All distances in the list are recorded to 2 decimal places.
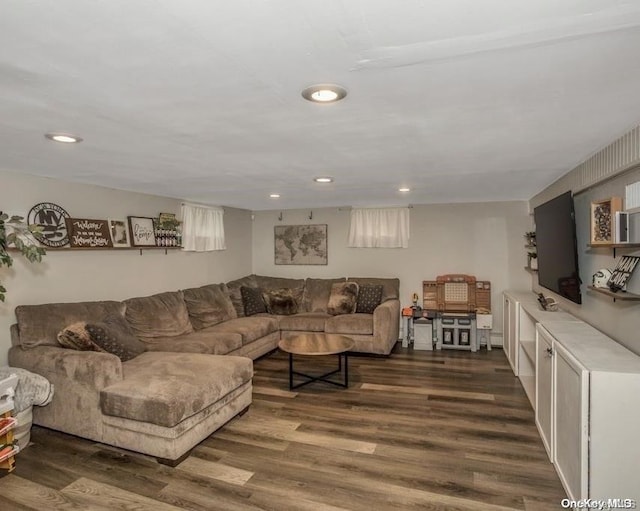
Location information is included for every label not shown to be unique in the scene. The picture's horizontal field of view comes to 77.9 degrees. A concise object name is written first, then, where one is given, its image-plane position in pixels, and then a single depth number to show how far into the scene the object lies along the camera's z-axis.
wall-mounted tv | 2.89
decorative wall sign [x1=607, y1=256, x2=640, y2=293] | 2.17
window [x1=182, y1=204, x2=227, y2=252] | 5.07
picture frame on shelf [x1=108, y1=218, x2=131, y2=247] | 3.99
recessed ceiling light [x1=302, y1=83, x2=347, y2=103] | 1.51
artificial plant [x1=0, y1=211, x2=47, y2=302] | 2.53
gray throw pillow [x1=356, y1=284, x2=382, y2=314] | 5.50
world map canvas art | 6.29
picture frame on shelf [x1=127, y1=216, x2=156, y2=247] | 4.23
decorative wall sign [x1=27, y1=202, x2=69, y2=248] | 3.31
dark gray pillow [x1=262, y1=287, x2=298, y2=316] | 5.63
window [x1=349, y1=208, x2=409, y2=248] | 5.79
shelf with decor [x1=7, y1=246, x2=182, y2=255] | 3.36
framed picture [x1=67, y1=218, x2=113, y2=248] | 3.57
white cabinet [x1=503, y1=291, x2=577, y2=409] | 3.68
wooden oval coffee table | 3.84
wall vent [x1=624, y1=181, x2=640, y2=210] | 2.14
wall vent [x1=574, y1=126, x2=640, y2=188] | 2.09
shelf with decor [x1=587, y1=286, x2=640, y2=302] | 2.04
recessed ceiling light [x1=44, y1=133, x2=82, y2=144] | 2.15
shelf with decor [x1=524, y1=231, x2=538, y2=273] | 4.69
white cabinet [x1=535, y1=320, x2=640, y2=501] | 1.88
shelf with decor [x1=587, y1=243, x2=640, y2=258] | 2.13
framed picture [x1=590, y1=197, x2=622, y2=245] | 2.27
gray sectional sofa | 2.62
